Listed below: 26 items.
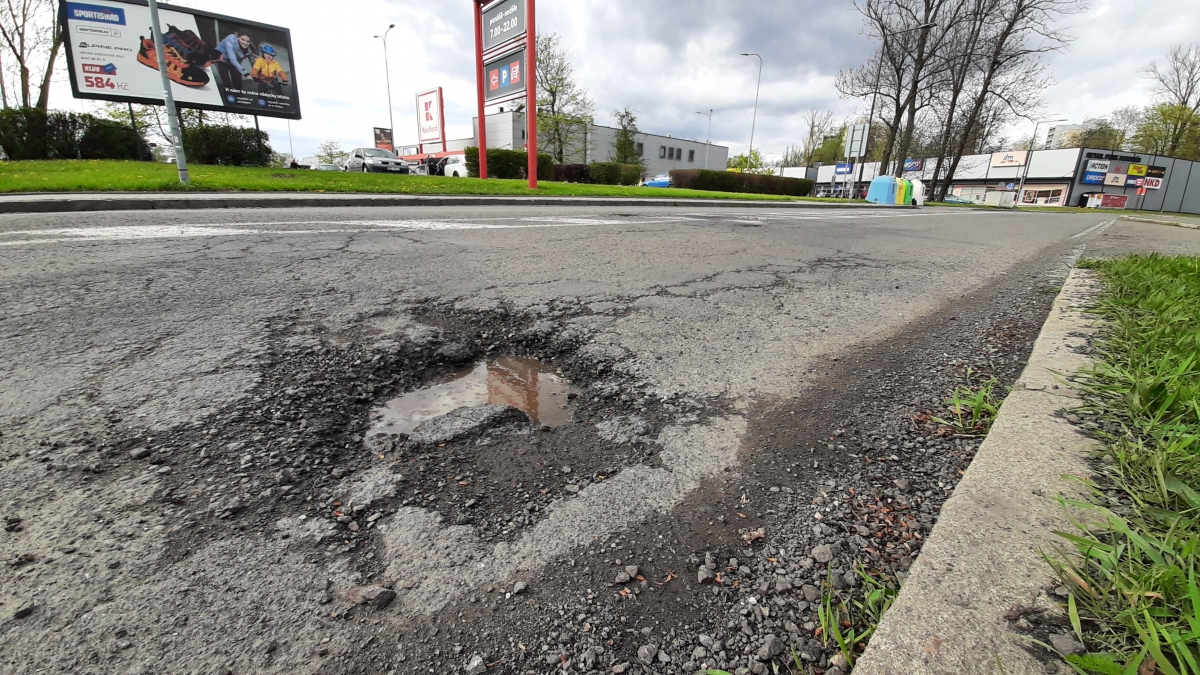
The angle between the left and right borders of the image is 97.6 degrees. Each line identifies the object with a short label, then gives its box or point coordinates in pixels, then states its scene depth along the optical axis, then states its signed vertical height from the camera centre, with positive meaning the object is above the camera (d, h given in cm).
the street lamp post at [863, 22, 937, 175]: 2681 +570
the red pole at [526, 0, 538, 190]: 1517 +247
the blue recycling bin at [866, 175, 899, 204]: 2479 +3
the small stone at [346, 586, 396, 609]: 112 -87
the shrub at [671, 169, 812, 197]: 2956 +28
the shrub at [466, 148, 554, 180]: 2230 +79
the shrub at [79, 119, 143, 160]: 1662 +97
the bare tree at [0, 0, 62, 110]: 2470 +581
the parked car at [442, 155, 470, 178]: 2613 +70
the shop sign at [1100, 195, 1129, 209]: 4666 -44
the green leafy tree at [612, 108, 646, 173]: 4250 +358
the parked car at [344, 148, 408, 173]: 2433 +81
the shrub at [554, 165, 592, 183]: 2722 +53
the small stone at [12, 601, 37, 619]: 103 -83
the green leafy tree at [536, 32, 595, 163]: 3678 +538
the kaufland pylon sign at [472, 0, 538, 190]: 1543 +388
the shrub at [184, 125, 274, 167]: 1762 +100
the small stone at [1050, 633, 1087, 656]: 87 -72
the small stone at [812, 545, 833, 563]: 128 -86
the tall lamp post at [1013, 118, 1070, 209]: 4978 +183
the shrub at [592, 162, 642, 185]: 2652 +56
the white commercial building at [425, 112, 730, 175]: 4509 +366
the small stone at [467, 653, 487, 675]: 99 -89
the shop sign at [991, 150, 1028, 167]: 5066 +325
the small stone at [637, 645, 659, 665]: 103 -89
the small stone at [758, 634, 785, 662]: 103 -88
